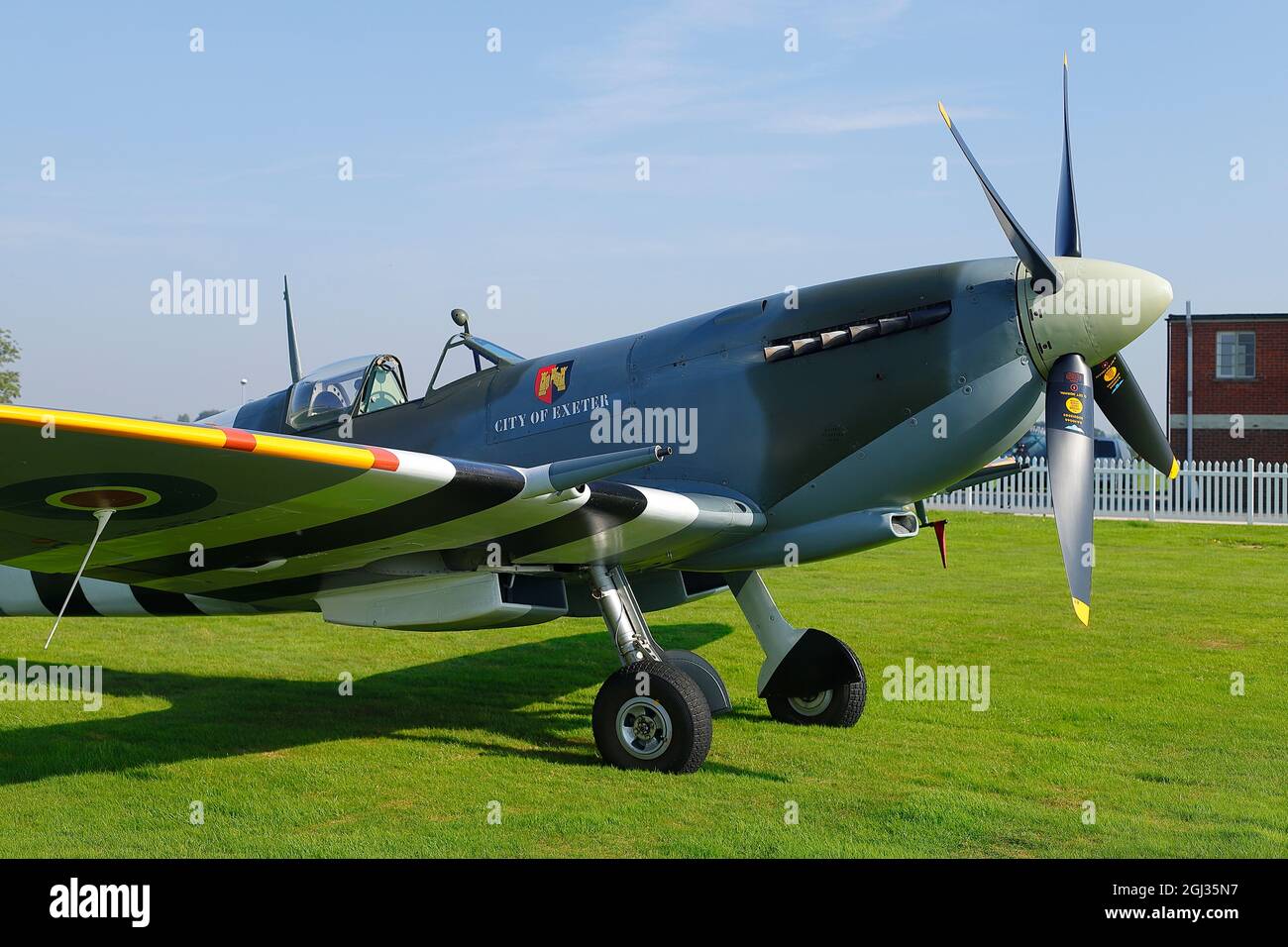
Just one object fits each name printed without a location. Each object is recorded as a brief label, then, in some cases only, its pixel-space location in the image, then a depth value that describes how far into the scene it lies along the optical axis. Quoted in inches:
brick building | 1298.0
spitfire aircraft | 217.9
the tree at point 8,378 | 1934.1
